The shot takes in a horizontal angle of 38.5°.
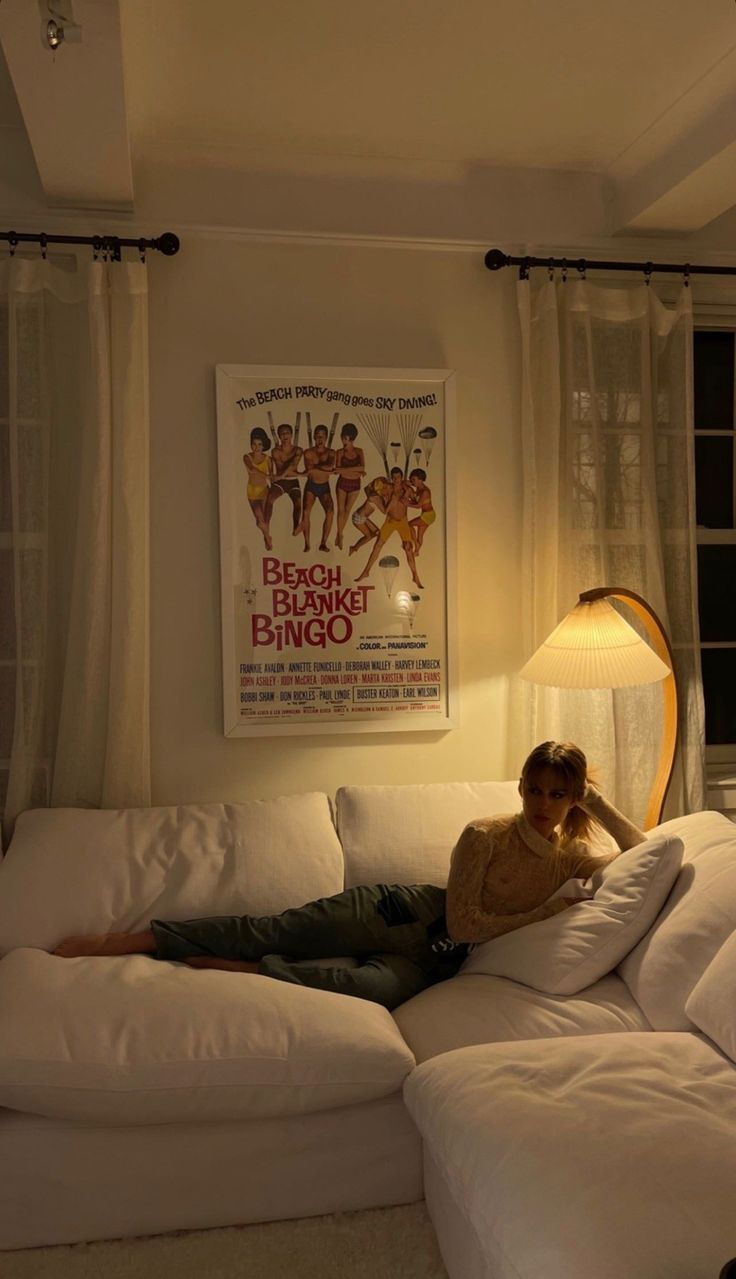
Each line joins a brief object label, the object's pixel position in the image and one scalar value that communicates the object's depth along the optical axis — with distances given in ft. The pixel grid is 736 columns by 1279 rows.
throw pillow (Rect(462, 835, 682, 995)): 8.17
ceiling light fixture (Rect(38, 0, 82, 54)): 6.34
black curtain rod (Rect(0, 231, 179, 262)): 10.09
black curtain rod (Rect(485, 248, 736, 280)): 11.01
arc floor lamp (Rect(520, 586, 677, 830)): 9.75
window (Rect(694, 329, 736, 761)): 11.99
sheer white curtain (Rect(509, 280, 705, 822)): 11.05
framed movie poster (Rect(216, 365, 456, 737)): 10.73
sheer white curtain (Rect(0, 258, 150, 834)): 10.12
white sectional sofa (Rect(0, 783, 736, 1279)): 5.36
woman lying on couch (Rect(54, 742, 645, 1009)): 8.66
